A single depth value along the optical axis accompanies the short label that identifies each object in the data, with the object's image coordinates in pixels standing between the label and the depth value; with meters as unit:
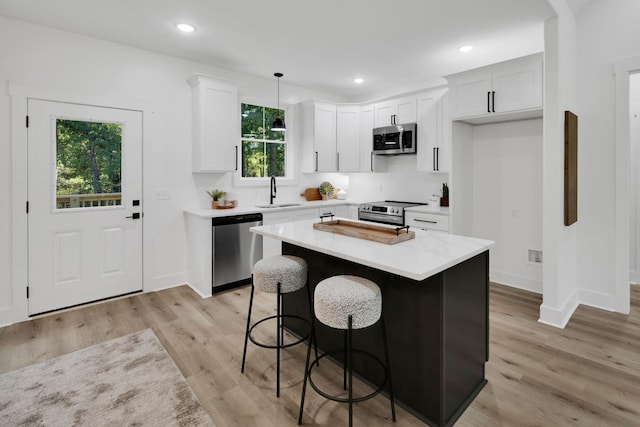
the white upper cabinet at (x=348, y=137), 5.36
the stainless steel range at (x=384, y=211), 4.54
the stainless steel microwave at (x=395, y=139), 4.67
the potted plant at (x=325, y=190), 5.55
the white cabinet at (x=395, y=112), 4.69
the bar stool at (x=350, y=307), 1.72
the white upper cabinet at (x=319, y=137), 5.15
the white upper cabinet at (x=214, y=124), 4.04
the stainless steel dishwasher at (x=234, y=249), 3.93
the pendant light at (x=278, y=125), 4.48
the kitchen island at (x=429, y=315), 1.79
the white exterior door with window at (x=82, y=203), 3.27
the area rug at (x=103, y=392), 1.91
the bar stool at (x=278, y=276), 2.23
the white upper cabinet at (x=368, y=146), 5.25
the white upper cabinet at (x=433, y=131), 4.32
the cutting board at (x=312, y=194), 5.44
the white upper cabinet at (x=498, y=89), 3.32
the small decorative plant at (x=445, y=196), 4.54
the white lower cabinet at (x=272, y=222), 4.36
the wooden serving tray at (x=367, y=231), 2.16
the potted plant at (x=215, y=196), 4.30
